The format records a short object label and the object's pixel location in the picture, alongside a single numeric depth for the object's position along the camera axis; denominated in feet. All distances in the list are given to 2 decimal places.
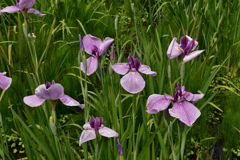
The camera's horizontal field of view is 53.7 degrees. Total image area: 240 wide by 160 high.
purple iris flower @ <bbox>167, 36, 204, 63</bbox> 3.33
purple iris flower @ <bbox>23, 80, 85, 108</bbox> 2.75
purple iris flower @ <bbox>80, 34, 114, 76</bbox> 3.66
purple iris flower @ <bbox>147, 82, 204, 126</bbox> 2.78
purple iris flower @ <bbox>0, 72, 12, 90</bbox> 3.03
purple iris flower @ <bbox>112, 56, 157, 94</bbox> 3.33
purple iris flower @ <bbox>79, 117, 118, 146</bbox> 3.17
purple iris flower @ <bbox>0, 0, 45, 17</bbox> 3.96
